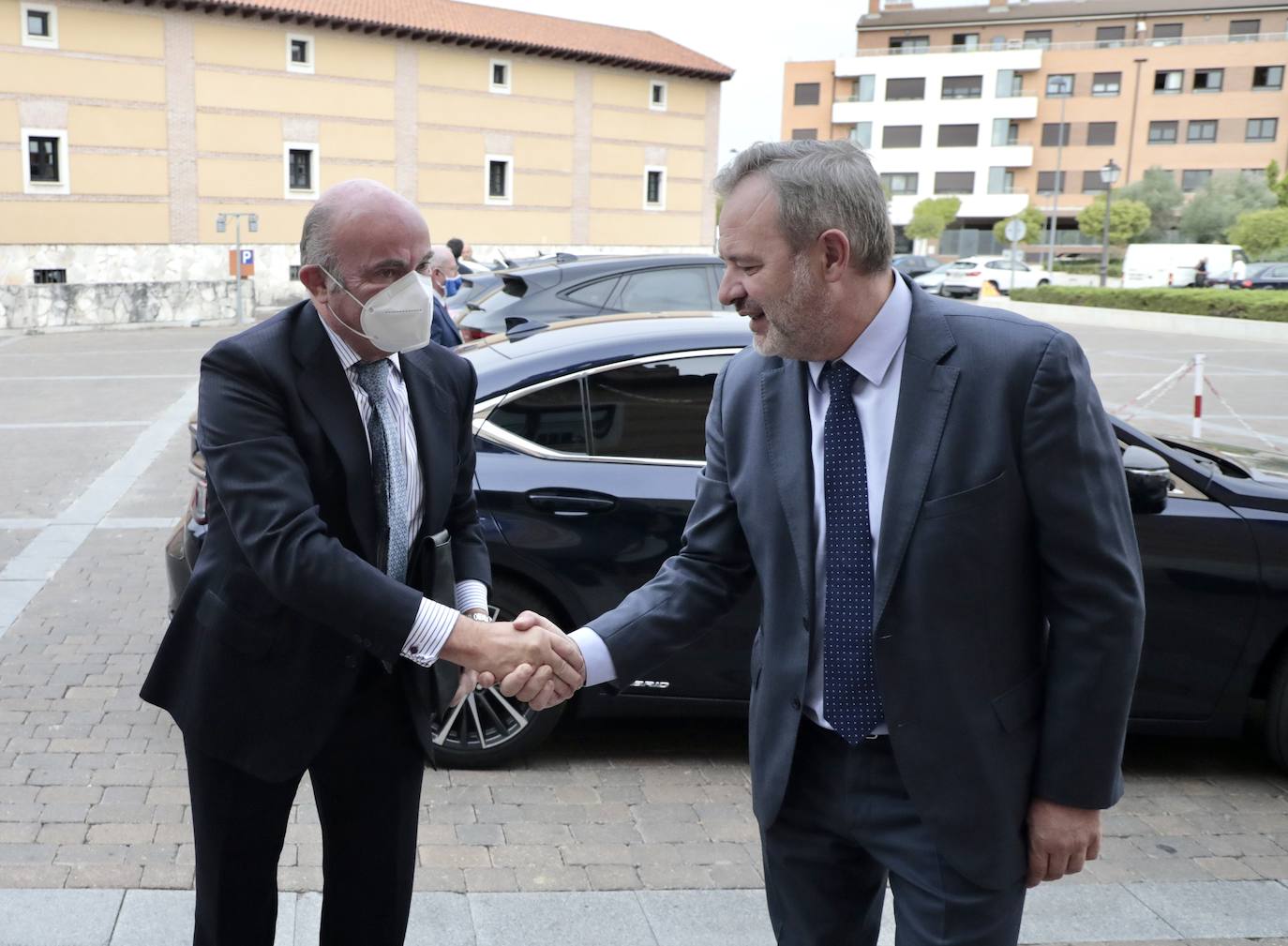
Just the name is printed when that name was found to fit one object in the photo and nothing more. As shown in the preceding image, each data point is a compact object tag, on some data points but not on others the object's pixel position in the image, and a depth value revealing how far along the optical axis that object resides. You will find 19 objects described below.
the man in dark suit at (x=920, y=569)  2.09
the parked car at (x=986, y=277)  47.25
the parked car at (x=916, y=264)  53.25
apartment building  75.94
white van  47.94
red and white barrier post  12.52
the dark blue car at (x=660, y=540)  4.79
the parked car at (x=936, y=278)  47.53
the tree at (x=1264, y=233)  51.44
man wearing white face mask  2.43
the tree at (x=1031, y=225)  69.84
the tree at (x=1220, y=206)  65.12
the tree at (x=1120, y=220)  63.41
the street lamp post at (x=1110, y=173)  38.03
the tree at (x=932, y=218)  73.56
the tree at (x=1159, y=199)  69.12
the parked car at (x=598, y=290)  11.16
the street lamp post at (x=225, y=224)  38.83
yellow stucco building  45.53
